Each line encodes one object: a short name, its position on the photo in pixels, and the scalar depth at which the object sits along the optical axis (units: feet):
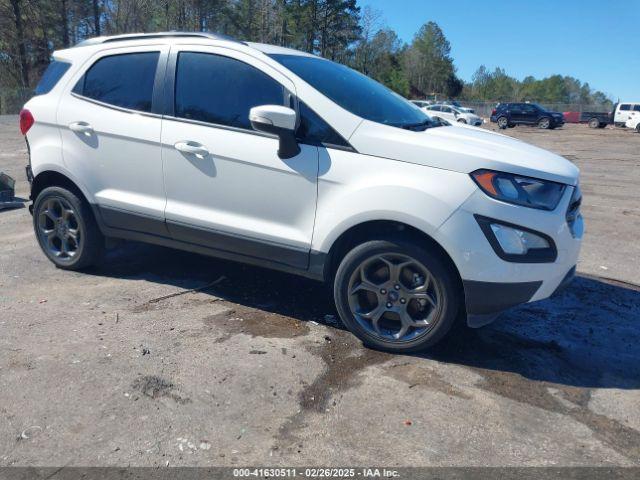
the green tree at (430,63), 298.76
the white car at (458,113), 130.56
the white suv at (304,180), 11.60
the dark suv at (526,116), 137.18
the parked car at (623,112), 131.69
